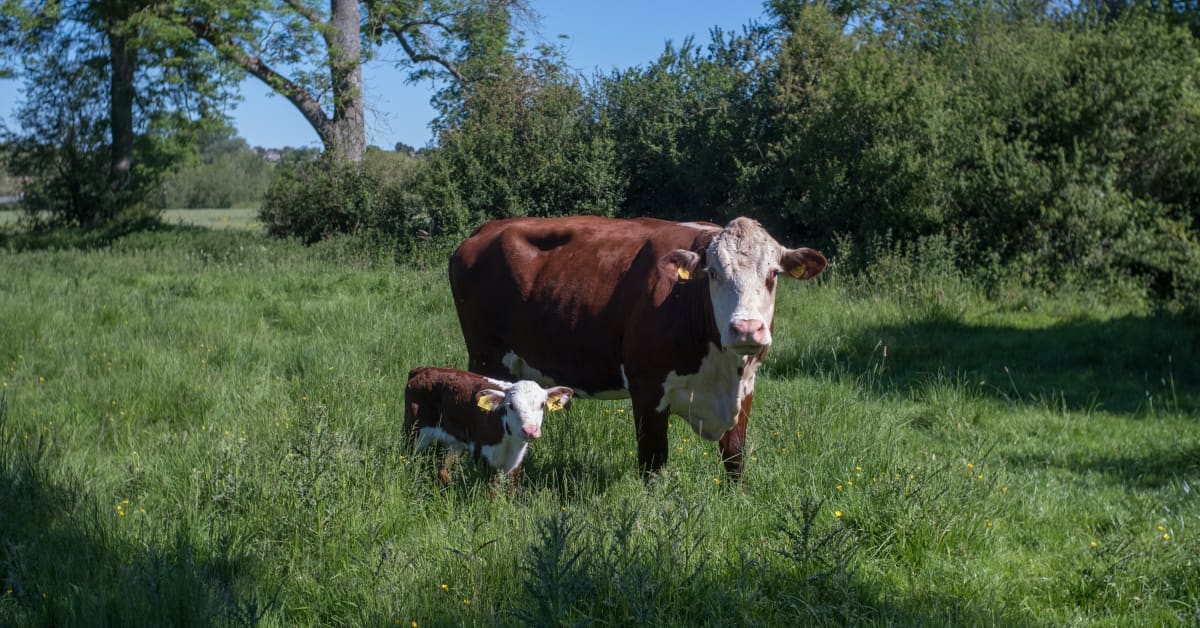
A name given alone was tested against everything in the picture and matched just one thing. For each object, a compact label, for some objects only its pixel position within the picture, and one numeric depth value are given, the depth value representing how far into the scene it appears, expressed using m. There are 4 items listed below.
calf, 5.41
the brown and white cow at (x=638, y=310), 5.12
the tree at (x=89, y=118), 22.67
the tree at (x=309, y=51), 21.48
